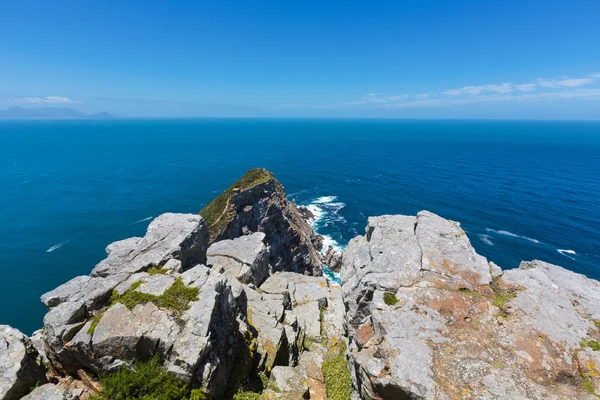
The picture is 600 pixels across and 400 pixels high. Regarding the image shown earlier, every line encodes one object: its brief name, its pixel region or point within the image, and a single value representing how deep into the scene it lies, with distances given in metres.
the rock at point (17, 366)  11.57
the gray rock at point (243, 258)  28.11
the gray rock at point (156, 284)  15.34
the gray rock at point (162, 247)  18.91
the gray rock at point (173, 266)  18.34
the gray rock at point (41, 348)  14.03
